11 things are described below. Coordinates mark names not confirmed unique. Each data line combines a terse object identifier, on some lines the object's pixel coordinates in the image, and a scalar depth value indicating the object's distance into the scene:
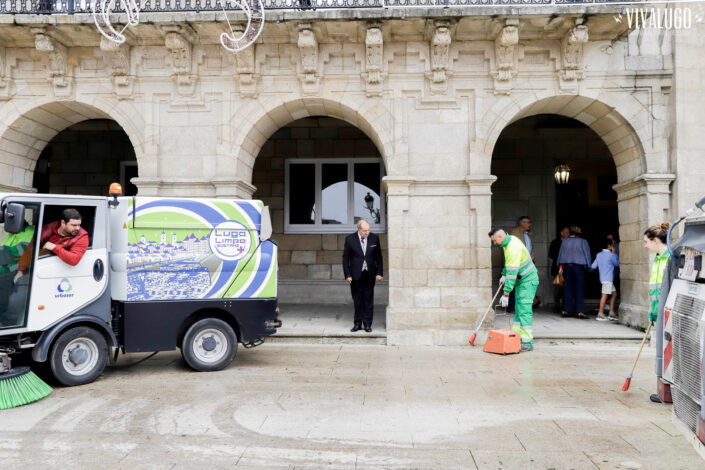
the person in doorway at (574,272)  10.37
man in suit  8.77
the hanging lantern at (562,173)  11.82
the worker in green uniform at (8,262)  5.27
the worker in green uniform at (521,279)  7.74
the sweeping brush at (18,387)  4.95
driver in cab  5.59
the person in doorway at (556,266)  11.36
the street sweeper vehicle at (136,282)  5.45
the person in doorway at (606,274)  10.10
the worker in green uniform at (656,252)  5.46
